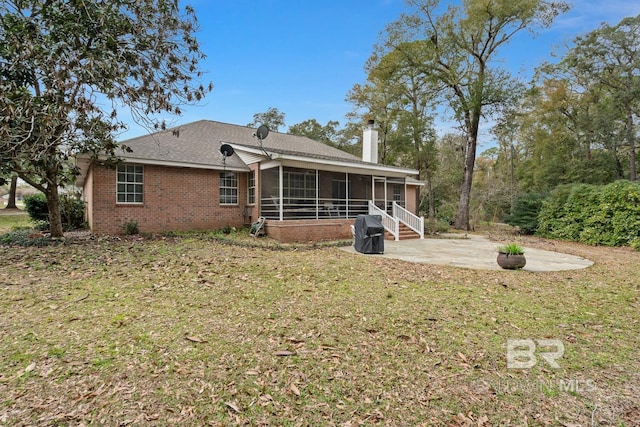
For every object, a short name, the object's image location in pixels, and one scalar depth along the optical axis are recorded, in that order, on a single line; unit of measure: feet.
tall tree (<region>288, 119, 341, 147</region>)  111.75
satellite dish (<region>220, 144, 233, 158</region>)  43.68
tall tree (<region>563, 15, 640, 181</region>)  63.57
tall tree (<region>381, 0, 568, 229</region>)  60.90
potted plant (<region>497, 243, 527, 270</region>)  24.36
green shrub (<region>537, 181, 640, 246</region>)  39.81
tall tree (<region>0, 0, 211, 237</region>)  23.06
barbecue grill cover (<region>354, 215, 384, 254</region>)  31.73
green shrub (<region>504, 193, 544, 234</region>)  56.80
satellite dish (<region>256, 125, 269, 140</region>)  42.54
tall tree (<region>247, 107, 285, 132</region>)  112.78
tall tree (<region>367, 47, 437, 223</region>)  70.33
